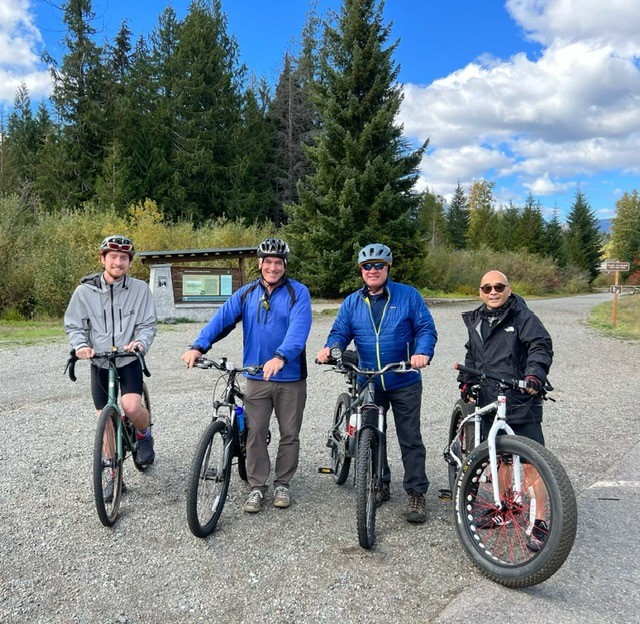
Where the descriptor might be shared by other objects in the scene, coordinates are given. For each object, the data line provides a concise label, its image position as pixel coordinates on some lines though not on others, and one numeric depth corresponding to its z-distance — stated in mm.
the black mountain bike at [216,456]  3490
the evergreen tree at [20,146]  42562
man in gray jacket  4121
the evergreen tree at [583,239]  60406
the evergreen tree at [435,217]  68562
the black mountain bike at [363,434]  3445
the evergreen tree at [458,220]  68125
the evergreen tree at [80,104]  41312
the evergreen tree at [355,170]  24078
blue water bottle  4051
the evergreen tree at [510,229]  59000
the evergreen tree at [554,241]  58588
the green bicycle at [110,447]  3617
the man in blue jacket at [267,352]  4055
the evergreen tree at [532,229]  57938
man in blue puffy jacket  4004
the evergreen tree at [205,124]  43438
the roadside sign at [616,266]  18578
